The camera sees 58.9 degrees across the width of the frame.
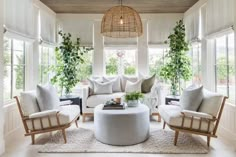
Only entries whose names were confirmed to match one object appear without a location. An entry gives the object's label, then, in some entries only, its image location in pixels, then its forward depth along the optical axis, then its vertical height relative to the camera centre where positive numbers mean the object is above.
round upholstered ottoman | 3.32 -0.80
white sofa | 5.00 -0.56
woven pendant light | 3.84 +1.05
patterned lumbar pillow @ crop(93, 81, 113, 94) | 5.29 -0.28
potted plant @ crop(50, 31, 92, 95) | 5.36 +0.31
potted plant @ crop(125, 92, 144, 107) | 3.95 -0.40
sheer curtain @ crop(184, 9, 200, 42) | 5.13 +1.34
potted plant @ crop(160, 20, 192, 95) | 5.30 +0.37
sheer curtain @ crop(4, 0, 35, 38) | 3.53 +1.13
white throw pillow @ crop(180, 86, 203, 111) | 3.51 -0.38
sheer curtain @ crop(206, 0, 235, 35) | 3.62 +1.17
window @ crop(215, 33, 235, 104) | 3.83 +0.21
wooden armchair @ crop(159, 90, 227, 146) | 3.23 -0.66
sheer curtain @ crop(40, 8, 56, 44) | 5.09 +1.33
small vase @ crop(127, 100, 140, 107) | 3.94 -0.50
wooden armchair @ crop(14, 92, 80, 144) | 3.39 -0.69
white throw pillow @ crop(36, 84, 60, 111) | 3.64 -0.36
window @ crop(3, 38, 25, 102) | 3.70 +0.19
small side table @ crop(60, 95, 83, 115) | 5.09 -0.53
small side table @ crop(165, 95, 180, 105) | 5.07 -0.53
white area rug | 3.15 -1.10
